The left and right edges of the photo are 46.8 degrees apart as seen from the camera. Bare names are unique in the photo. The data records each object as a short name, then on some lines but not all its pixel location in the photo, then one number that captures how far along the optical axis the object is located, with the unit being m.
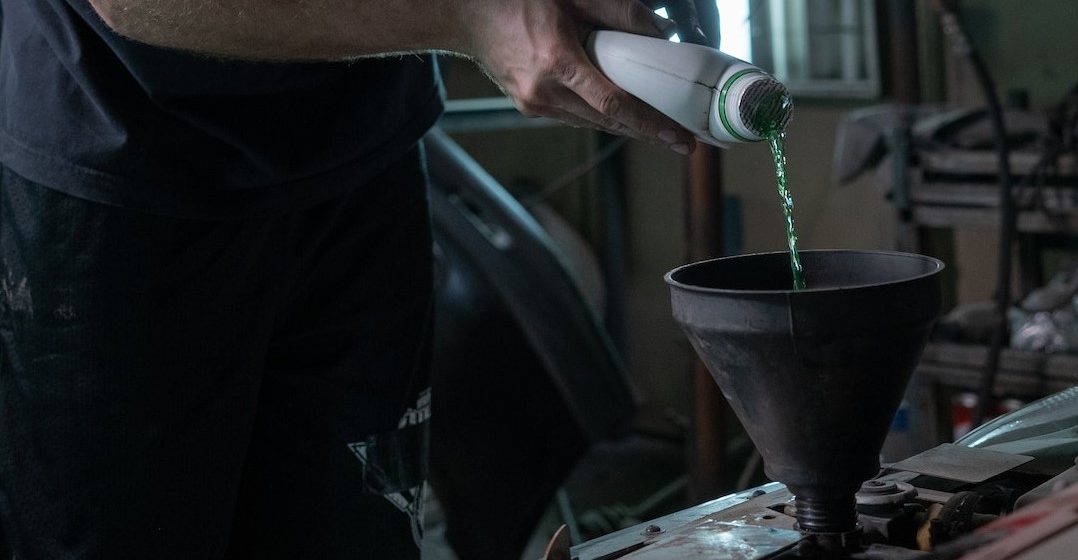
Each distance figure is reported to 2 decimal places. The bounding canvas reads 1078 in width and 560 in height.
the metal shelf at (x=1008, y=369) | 2.22
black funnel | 0.87
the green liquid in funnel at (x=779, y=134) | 0.90
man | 1.15
